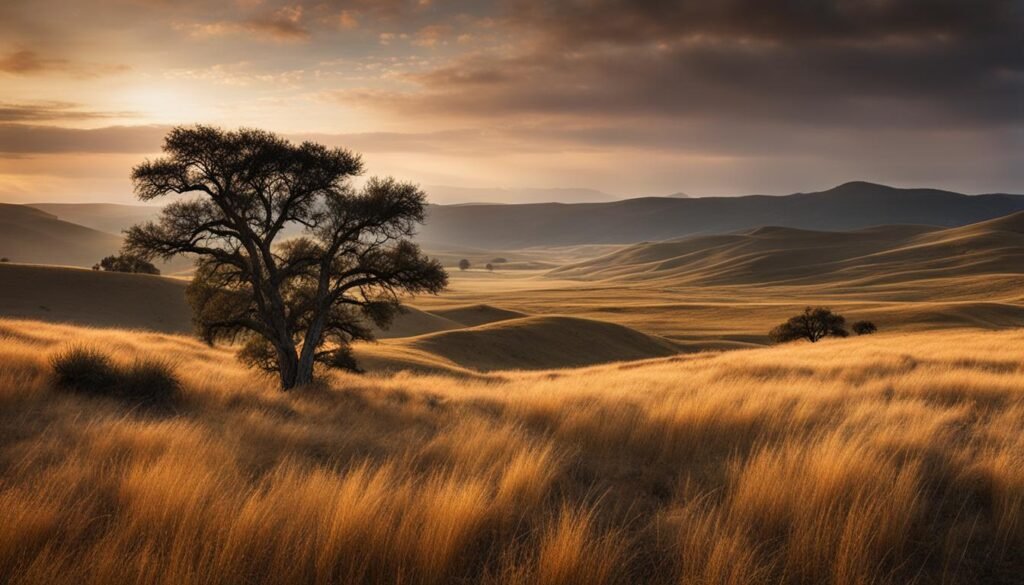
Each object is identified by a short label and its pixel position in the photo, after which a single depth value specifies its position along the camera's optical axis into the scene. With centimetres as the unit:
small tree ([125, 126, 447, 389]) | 2030
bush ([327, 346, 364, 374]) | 3184
